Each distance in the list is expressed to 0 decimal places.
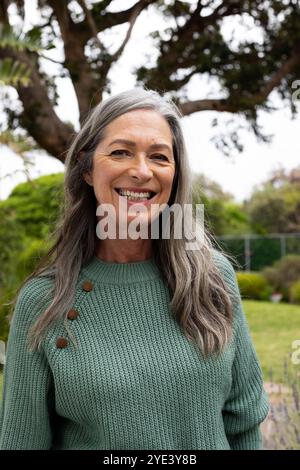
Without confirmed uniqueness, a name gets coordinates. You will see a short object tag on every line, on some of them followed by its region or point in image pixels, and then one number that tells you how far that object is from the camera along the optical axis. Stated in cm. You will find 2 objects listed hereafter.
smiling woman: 139
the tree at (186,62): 417
